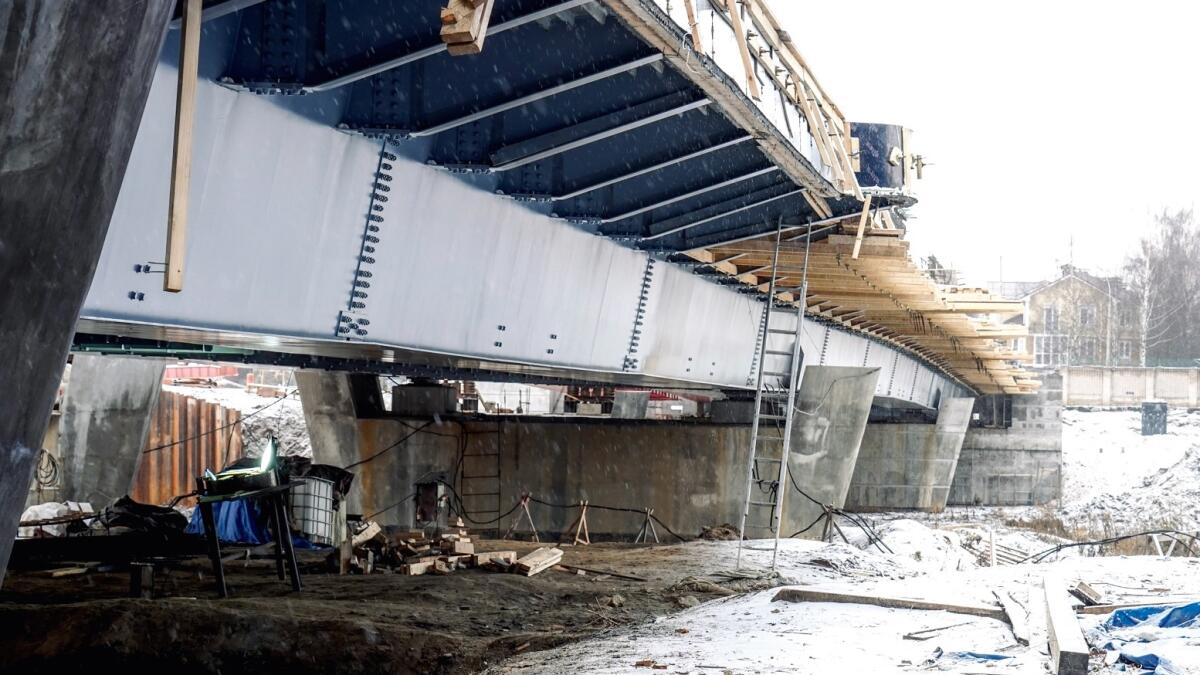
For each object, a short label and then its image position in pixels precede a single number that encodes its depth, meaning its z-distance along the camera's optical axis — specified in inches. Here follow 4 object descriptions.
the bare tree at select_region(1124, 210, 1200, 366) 3440.0
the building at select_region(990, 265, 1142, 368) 3521.2
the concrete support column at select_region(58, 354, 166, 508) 1084.5
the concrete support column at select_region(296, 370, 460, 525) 1114.1
